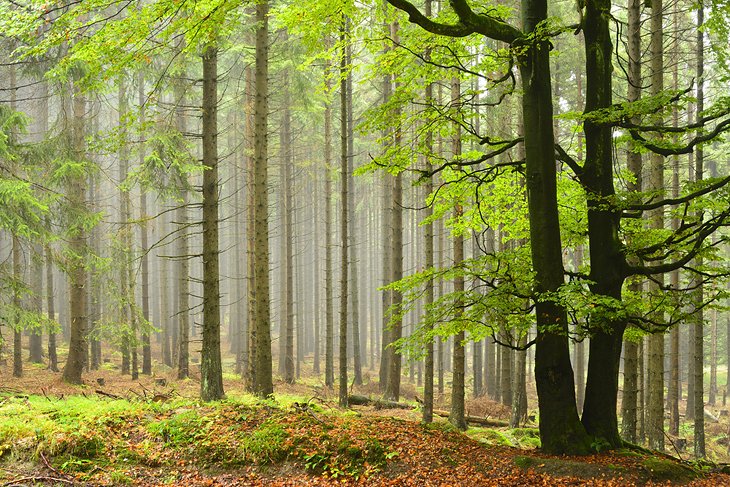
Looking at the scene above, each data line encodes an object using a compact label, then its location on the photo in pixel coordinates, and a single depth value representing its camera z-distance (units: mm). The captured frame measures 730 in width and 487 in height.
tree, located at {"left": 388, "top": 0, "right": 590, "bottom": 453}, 6926
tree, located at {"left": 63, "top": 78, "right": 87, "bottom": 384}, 15422
